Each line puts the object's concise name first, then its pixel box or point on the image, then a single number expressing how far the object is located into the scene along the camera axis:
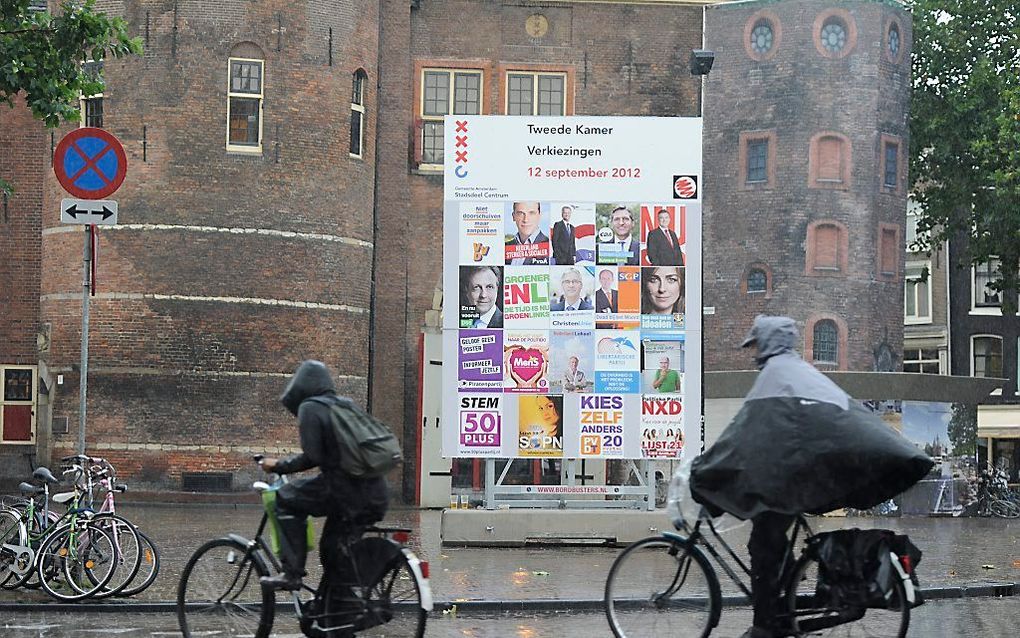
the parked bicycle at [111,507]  12.52
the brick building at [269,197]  31.00
